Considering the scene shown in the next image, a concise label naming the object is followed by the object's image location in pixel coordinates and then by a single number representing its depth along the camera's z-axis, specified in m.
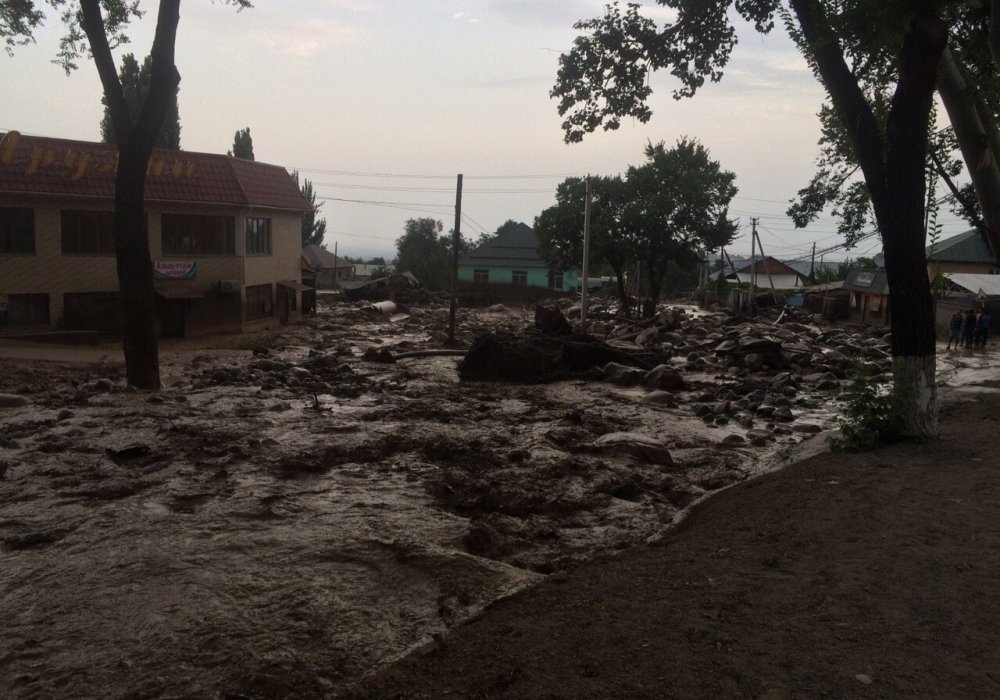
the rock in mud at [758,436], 12.68
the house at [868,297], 41.72
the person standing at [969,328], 28.38
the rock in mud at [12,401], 13.99
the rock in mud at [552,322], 23.06
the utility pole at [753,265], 44.67
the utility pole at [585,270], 31.36
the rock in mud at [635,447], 11.09
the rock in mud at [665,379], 18.72
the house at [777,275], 67.06
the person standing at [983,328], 28.22
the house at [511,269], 67.94
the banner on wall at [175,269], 29.02
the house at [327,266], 70.25
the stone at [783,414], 14.87
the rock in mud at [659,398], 16.83
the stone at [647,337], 28.73
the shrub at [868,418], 9.62
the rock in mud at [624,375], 19.41
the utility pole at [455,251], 27.02
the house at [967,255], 47.12
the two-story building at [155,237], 25.78
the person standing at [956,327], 29.20
